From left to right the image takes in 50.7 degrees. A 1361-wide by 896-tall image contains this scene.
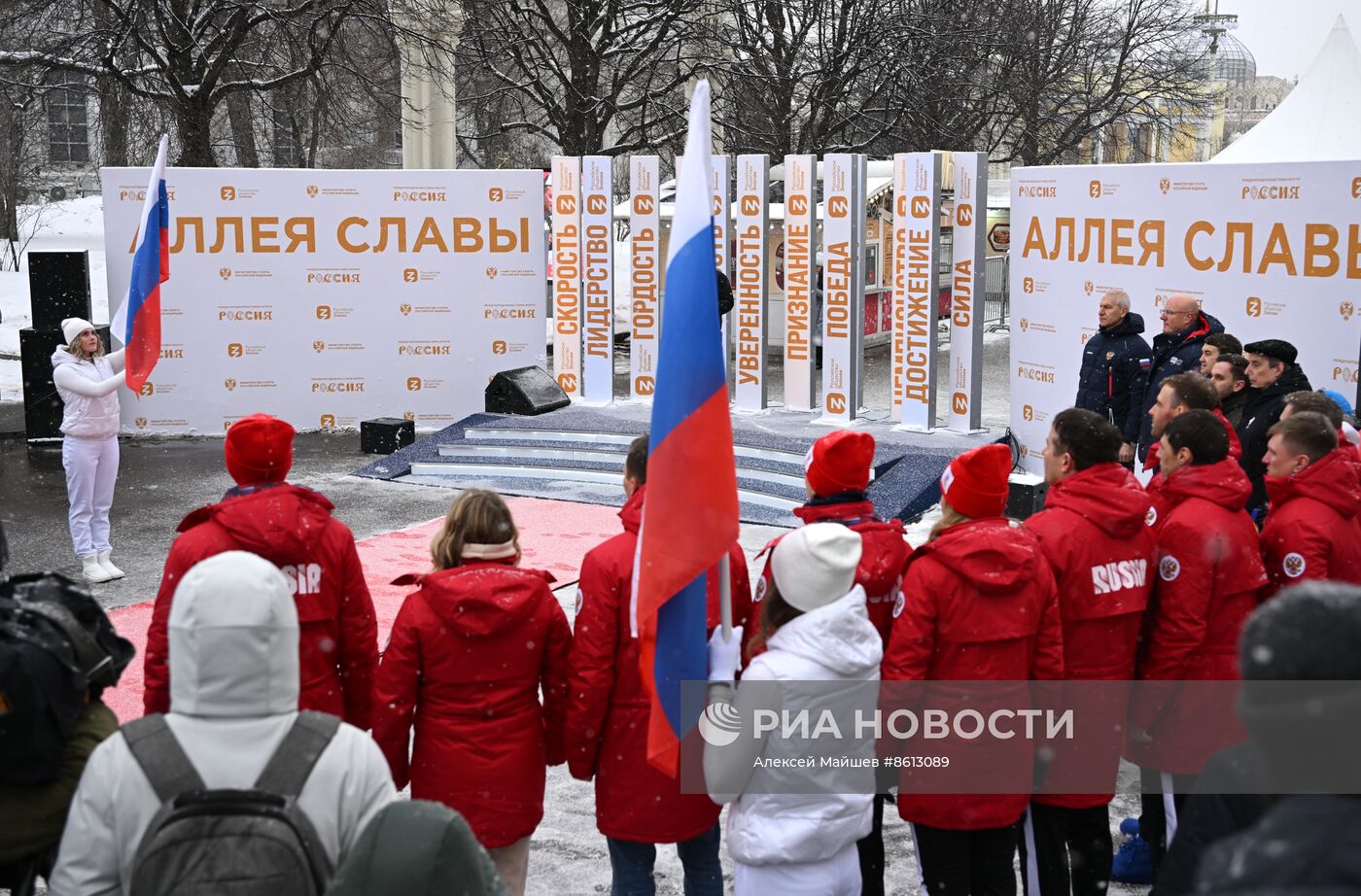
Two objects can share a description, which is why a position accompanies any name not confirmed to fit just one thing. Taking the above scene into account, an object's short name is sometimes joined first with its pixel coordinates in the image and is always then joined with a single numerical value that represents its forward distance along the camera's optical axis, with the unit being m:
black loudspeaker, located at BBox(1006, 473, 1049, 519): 10.63
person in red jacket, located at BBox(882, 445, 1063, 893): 4.15
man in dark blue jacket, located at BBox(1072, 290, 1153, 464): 9.59
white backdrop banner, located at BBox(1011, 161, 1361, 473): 9.45
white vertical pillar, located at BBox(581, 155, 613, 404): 15.16
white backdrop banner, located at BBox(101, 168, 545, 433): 14.83
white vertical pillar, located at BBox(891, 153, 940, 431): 13.82
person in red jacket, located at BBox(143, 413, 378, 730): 4.55
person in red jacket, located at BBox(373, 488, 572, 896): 4.10
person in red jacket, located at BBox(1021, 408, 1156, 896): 4.51
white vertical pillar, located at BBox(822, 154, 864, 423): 14.34
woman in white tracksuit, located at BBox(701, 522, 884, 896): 3.73
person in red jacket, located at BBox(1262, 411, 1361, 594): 4.81
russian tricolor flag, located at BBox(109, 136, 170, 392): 9.17
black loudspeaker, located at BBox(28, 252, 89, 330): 14.23
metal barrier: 25.92
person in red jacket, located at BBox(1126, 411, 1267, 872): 4.62
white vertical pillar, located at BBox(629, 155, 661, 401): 15.09
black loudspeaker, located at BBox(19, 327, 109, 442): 14.31
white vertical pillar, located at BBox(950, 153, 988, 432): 13.45
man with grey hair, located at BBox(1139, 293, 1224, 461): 8.68
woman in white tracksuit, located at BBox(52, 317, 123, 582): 9.05
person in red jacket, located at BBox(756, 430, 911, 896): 4.53
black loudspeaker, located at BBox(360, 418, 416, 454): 14.16
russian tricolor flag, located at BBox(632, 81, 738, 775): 3.83
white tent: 12.29
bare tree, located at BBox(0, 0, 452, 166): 19.19
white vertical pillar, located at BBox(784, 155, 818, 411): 14.53
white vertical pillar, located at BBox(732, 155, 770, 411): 14.77
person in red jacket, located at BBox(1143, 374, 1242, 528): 5.49
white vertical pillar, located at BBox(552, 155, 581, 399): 15.25
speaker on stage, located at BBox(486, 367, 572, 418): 14.39
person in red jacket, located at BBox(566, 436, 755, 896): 4.22
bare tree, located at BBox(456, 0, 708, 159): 24.36
